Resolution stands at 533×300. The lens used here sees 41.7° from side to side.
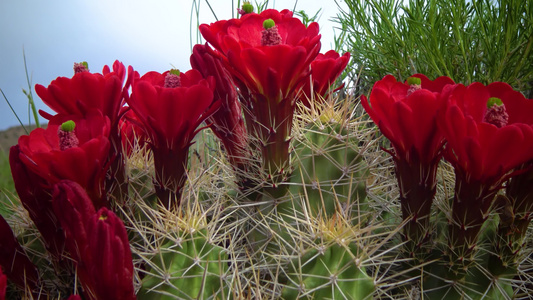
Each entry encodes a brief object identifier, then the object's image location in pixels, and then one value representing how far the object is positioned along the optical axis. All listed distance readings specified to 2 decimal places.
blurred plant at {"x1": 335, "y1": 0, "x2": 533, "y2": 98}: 0.41
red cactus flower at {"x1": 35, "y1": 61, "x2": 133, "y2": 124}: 0.33
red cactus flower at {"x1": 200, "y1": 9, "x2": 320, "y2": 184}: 0.31
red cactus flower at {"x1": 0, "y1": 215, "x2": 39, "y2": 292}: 0.33
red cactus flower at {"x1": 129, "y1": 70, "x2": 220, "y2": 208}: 0.31
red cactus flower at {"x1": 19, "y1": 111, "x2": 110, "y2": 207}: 0.29
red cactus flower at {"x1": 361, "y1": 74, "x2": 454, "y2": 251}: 0.29
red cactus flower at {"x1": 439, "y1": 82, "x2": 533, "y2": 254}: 0.27
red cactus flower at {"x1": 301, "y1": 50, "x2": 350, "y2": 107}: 0.37
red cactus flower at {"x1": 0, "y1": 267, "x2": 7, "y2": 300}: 0.27
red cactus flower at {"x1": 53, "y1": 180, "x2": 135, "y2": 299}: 0.25
